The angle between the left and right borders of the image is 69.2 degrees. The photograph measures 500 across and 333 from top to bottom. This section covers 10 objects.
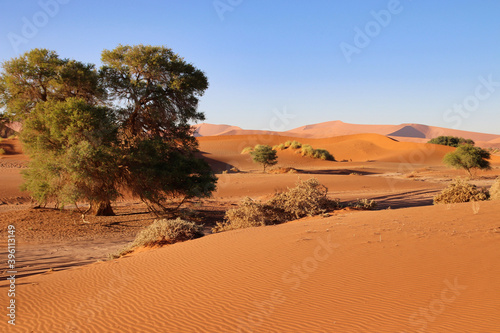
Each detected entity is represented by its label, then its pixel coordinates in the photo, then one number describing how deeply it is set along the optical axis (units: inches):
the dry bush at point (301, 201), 570.4
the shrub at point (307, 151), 2212.1
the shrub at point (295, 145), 2329.0
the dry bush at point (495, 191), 592.2
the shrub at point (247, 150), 2389.0
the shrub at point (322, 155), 2213.3
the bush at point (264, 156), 1703.0
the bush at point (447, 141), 3171.8
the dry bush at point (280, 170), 1527.6
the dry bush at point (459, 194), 613.6
